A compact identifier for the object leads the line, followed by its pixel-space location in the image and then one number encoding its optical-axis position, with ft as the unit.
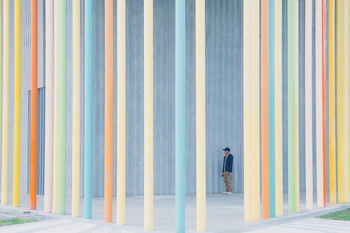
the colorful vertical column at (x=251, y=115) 36.96
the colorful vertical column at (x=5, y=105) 48.16
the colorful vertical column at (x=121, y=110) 35.35
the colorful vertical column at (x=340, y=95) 50.67
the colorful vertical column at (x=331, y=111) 48.06
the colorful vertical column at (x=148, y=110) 33.40
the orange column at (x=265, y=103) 38.60
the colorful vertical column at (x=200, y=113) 32.73
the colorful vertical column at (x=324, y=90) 46.19
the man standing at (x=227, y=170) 61.67
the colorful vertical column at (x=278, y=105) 40.50
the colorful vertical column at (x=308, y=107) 43.93
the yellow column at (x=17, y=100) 46.32
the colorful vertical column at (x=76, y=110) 39.58
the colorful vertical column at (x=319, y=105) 45.42
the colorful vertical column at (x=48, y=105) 42.15
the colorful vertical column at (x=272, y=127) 40.17
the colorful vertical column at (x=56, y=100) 41.37
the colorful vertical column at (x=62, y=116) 40.88
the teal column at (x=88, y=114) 38.55
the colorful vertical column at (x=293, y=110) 42.24
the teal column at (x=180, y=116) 32.12
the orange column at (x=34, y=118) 43.45
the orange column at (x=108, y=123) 36.32
